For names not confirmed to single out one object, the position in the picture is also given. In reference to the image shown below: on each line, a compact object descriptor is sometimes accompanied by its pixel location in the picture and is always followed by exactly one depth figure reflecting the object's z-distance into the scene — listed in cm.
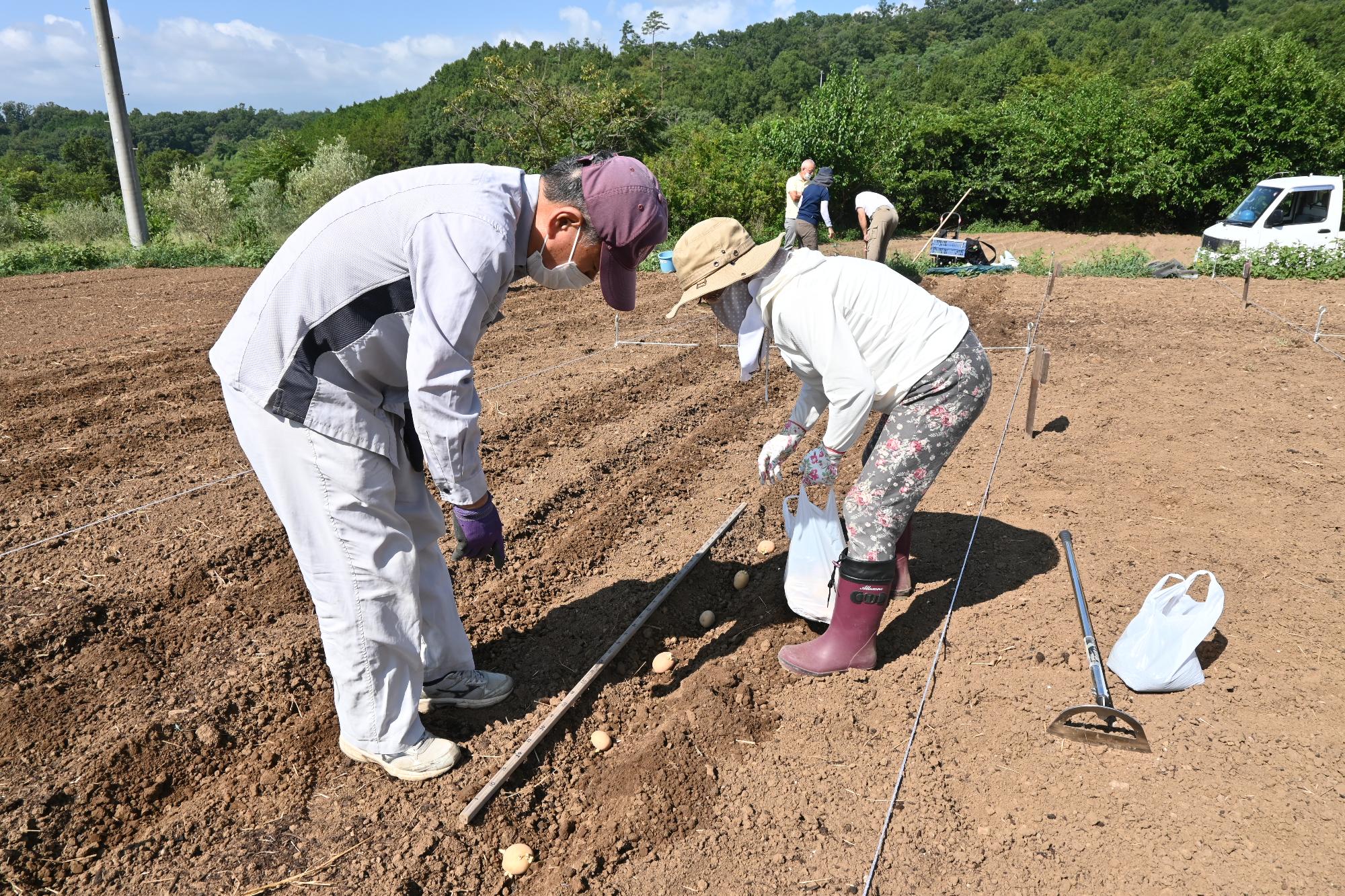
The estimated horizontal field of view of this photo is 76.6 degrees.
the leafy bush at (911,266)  1220
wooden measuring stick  244
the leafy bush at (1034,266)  1282
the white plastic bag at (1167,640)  285
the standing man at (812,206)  1058
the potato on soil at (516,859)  234
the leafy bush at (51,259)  1489
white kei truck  1289
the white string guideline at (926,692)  231
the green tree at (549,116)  2025
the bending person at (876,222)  935
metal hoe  258
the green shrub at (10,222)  1891
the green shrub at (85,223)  2038
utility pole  1766
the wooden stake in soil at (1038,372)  507
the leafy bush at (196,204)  1930
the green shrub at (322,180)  2222
